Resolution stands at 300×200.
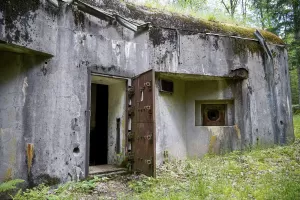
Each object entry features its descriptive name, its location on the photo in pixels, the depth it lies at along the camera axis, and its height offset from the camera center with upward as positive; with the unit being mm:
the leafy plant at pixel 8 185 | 3162 -781
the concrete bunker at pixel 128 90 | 3936 +680
